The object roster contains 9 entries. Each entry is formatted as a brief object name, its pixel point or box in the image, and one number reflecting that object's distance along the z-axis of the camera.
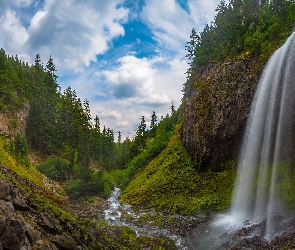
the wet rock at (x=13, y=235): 6.49
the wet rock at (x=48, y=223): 9.55
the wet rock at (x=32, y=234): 7.56
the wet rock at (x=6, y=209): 7.46
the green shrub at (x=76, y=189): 35.03
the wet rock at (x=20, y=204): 9.33
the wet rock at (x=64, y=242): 8.83
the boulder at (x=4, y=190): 8.84
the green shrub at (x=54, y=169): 40.59
